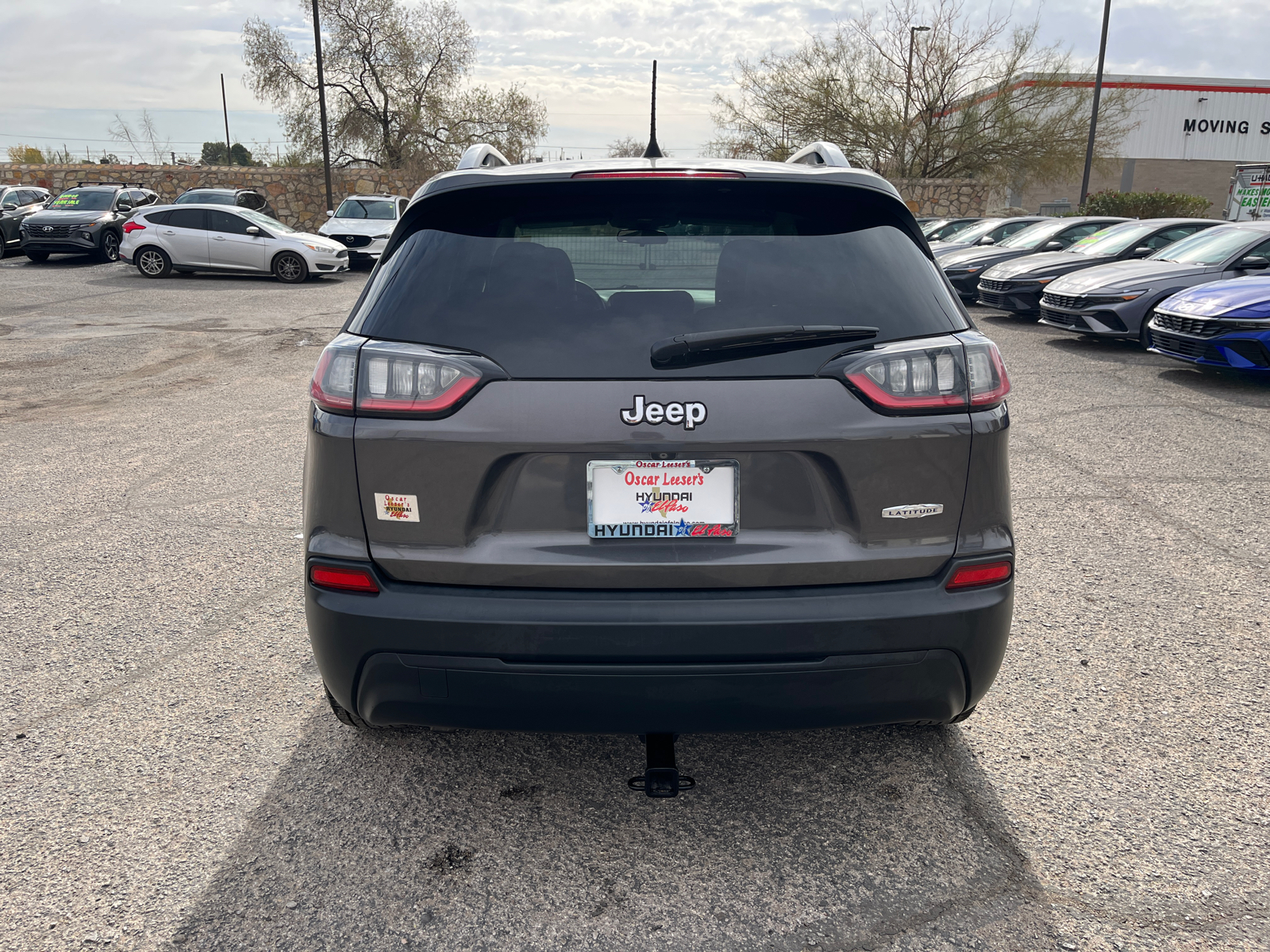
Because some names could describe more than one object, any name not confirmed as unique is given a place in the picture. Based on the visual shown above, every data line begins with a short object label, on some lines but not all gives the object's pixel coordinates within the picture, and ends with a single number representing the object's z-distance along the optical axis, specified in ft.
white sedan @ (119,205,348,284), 65.36
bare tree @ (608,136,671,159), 133.54
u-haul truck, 94.22
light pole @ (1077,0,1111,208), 99.86
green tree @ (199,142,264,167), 233.14
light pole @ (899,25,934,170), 111.34
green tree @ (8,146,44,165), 212.02
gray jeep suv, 6.88
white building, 165.78
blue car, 28.94
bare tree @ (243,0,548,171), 128.36
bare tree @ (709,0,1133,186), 112.06
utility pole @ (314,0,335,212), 106.22
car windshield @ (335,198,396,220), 79.87
